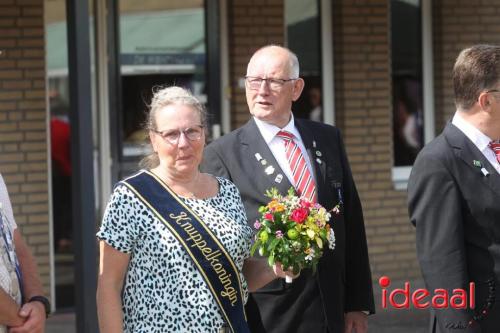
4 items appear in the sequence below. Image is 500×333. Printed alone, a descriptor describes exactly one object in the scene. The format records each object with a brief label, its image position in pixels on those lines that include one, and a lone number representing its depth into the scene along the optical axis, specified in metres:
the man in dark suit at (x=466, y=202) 7.37
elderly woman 6.60
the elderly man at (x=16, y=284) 6.60
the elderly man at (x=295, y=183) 8.13
